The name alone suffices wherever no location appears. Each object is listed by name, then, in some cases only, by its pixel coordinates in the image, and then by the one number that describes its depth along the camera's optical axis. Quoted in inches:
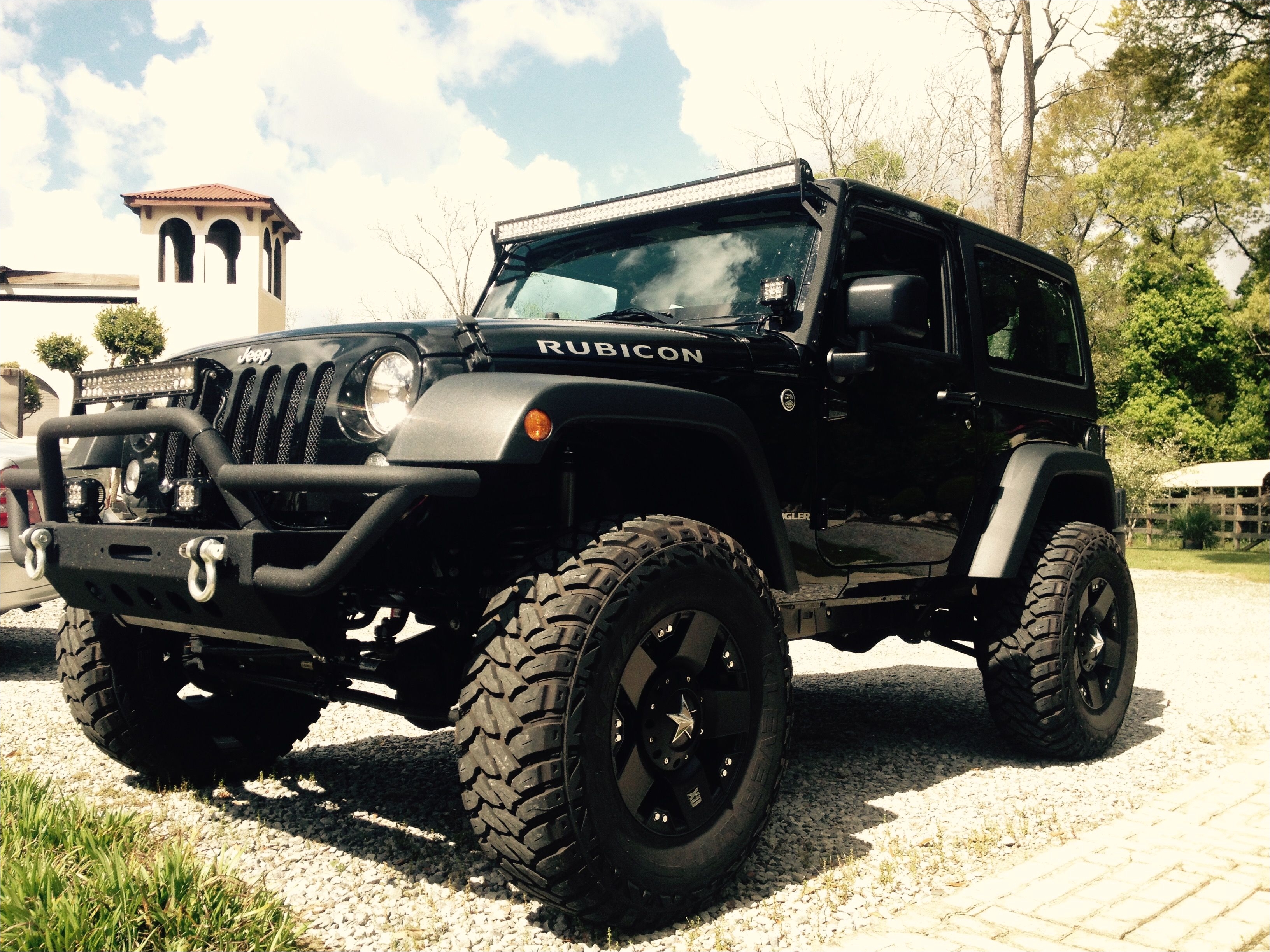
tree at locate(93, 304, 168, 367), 1659.7
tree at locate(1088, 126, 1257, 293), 1309.1
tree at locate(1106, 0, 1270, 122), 713.0
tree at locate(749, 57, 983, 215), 844.6
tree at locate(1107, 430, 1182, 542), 999.6
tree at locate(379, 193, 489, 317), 838.5
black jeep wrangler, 104.6
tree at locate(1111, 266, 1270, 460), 1401.3
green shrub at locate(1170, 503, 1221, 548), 985.5
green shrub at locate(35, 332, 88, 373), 1675.7
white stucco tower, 1818.4
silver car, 248.5
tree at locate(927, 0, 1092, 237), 711.7
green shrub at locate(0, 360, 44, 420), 1533.0
